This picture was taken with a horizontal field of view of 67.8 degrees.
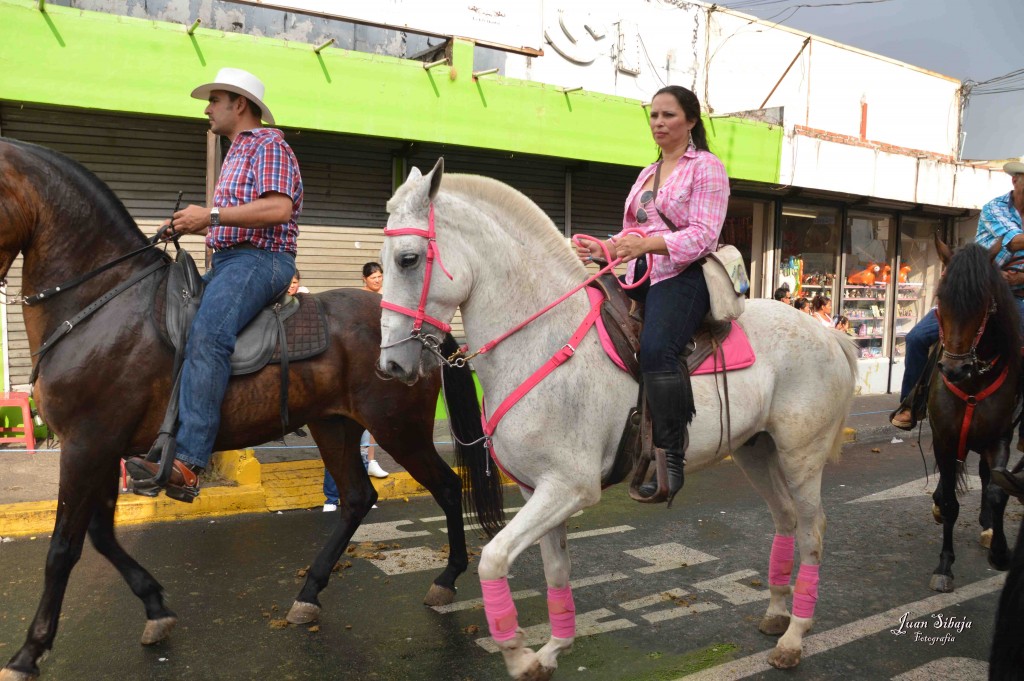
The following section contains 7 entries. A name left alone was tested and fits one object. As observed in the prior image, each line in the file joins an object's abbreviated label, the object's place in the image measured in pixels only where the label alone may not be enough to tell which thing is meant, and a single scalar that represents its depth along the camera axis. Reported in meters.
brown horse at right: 4.82
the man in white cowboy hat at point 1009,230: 5.35
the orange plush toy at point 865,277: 17.03
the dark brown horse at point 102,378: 3.65
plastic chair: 7.99
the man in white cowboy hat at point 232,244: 3.84
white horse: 3.07
